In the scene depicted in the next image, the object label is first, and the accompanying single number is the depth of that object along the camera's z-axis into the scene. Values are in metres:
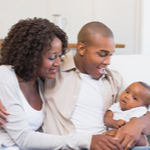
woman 1.99
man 2.18
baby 2.15
